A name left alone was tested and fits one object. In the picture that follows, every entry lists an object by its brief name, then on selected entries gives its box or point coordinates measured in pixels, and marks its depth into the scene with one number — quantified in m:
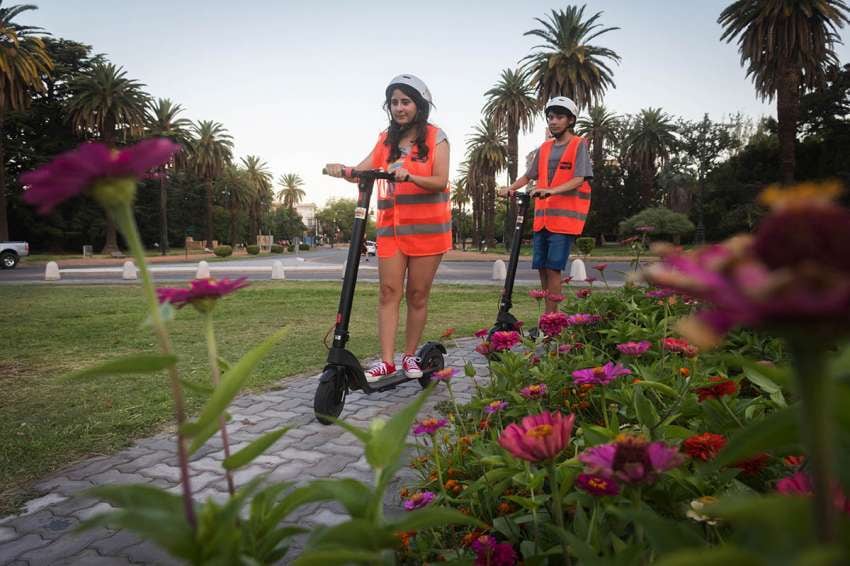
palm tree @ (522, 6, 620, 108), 35.94
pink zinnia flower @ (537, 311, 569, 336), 2.91
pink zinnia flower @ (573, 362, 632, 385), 1.98
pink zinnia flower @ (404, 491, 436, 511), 1.71
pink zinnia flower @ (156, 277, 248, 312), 0.93
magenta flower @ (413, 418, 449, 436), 1.91
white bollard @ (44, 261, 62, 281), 17.72
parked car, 26.47
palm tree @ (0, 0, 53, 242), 32.53
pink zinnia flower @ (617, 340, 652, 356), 2.23
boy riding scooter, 5.50
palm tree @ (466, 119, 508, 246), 53.75
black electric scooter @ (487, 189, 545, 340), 4.96
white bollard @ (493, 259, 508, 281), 16.78
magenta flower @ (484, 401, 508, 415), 2.22
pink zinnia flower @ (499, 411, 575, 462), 1.05
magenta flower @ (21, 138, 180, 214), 0.68
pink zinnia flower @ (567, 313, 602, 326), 3.13
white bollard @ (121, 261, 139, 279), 18.25
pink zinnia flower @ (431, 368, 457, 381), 2.14
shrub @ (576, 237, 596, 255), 31.13
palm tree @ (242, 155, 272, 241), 75.69
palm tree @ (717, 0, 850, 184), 27.69
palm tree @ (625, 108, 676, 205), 54.34
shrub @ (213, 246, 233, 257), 43.71
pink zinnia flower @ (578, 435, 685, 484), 0.95
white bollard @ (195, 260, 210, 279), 16.93
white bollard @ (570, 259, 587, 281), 14.45
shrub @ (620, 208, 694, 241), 42.62
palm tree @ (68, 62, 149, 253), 42.41
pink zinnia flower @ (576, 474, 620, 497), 1.14
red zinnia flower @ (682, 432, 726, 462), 1.33
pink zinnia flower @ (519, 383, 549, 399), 2.22
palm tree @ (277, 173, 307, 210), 110.31
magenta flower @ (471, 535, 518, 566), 1.38
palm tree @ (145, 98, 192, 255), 47.94
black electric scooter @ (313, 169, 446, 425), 3.39
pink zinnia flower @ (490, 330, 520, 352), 2.68
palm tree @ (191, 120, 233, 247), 56.53
